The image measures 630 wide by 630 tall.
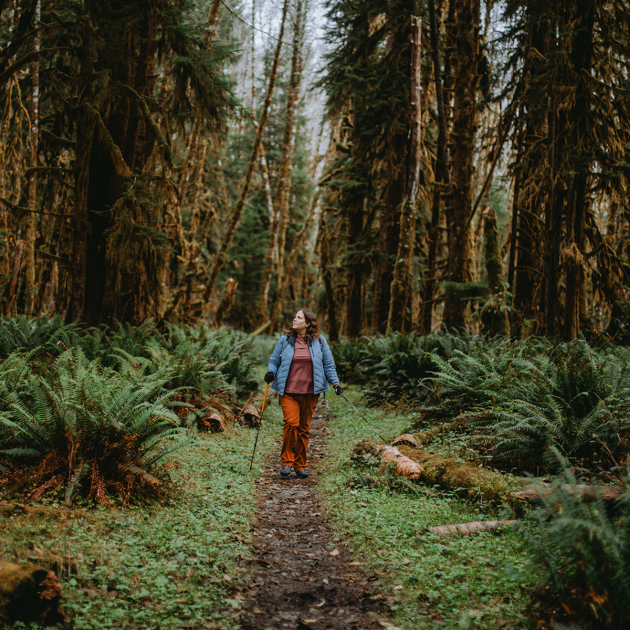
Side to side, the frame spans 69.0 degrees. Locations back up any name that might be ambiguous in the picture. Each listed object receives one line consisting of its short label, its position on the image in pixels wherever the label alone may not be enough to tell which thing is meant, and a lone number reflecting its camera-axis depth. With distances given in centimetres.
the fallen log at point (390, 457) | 529
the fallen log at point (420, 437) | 638
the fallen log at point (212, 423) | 745
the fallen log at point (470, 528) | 389
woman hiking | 624
